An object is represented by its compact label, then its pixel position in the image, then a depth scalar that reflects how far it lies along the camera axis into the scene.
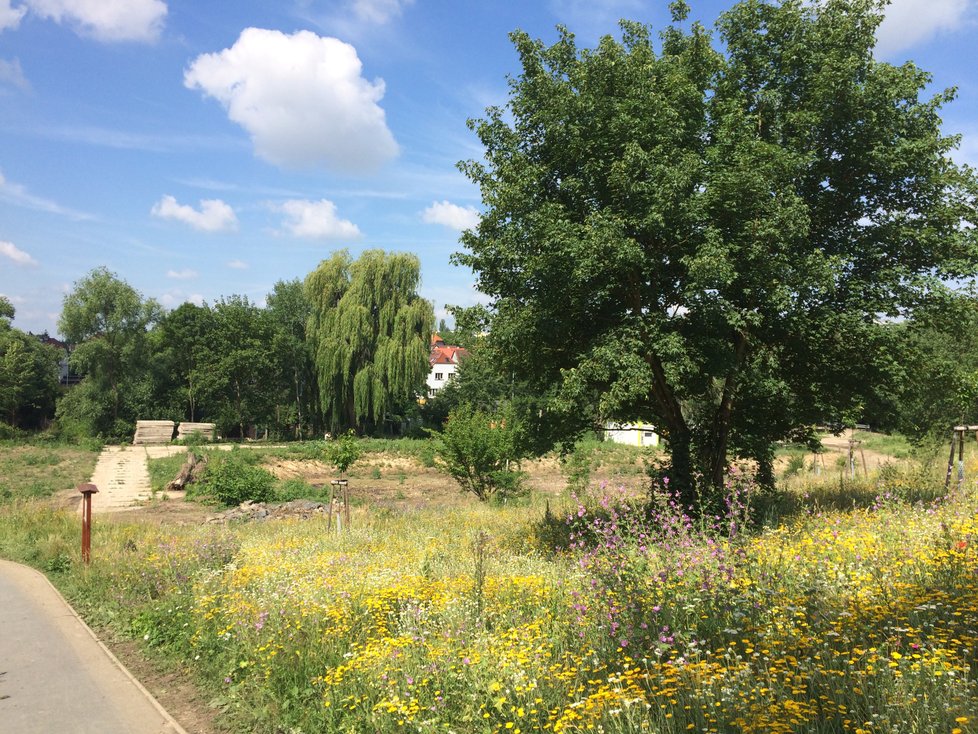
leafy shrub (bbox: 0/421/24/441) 41.42
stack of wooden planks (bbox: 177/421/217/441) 43.72
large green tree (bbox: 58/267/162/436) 43.25
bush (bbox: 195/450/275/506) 21.28
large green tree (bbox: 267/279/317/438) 52.28
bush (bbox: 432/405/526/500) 18.06
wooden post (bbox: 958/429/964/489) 10.74
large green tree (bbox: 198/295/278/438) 49.94
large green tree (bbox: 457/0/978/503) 8.47
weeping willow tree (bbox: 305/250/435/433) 41.19
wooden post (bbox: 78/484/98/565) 10.04
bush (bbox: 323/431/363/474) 17.73
